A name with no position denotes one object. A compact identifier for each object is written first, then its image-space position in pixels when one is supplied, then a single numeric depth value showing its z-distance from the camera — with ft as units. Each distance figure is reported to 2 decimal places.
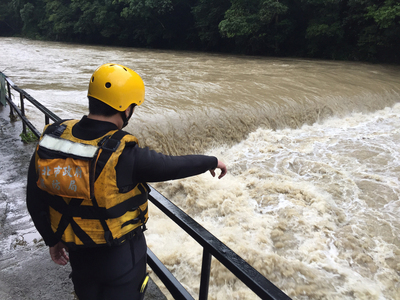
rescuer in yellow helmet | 3.74
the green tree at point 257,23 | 57.74
